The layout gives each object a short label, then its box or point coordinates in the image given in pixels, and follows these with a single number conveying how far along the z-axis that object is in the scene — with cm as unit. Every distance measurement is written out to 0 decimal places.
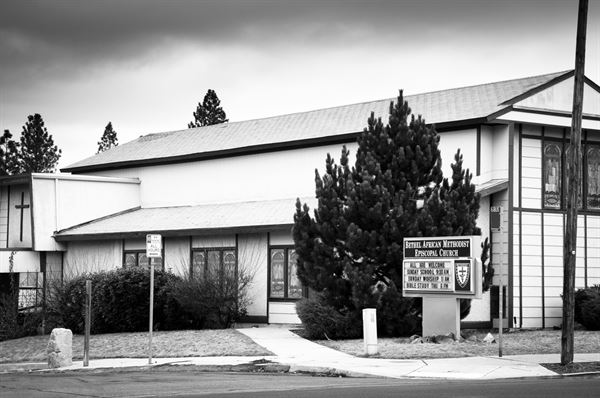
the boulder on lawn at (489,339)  2386
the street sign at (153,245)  2209
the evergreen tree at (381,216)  2477
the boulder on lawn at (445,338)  2348
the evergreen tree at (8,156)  7900
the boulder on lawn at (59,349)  2278
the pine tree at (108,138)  8025
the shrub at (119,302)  2930
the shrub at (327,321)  2500
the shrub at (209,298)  2886
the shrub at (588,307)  2686
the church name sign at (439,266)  2331
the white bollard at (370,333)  2144
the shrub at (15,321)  3177
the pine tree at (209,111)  6894
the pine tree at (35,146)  7800
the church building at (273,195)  2869
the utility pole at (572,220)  1939
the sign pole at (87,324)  2284
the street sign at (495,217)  2103
